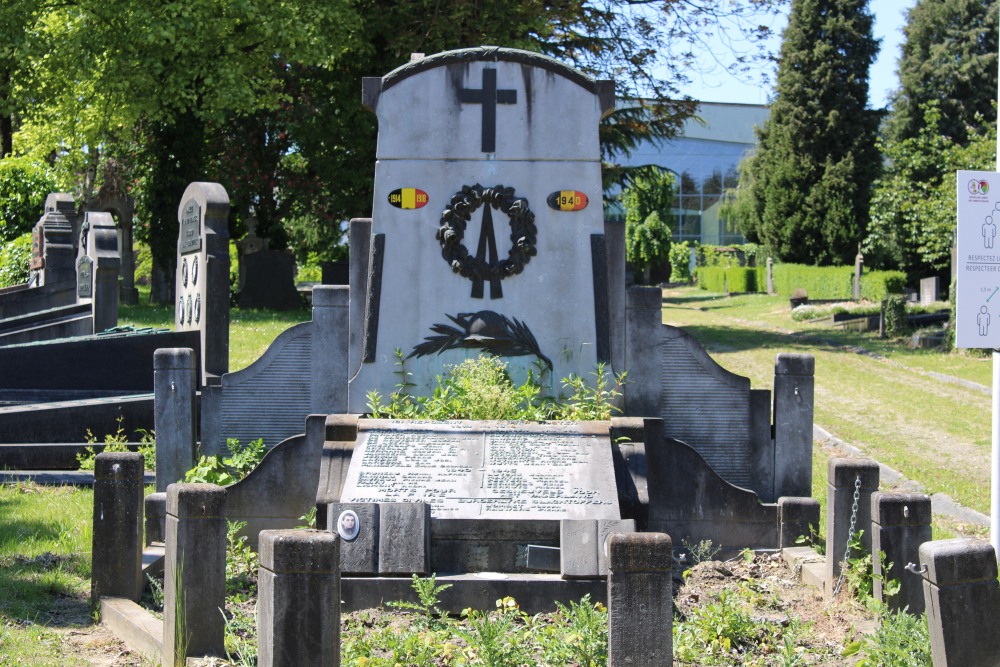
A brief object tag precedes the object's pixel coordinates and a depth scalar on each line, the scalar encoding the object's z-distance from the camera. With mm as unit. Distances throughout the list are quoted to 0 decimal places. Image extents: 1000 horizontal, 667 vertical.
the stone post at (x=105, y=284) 16219
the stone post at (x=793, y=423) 8523
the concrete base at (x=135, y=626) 5699
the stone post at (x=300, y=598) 4586
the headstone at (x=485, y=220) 8758
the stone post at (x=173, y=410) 8812
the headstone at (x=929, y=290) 36656
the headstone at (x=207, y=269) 11602
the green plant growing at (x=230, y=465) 8672
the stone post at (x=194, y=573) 5410
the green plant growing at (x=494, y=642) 5258
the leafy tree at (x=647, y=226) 63875
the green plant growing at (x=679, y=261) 69812
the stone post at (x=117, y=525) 6457
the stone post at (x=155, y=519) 7910
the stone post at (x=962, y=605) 4723
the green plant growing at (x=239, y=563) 7164
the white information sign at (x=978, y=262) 7609
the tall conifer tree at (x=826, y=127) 42625
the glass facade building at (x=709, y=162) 72750
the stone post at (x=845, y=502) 7008
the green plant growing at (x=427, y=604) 6012
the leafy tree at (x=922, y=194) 29344
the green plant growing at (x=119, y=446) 10188
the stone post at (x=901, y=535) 6184
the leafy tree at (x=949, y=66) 43500
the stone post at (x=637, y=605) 4805
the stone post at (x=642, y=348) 8898
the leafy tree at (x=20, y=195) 31203
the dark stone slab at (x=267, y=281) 26703
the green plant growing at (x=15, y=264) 27578
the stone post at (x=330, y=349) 8938
